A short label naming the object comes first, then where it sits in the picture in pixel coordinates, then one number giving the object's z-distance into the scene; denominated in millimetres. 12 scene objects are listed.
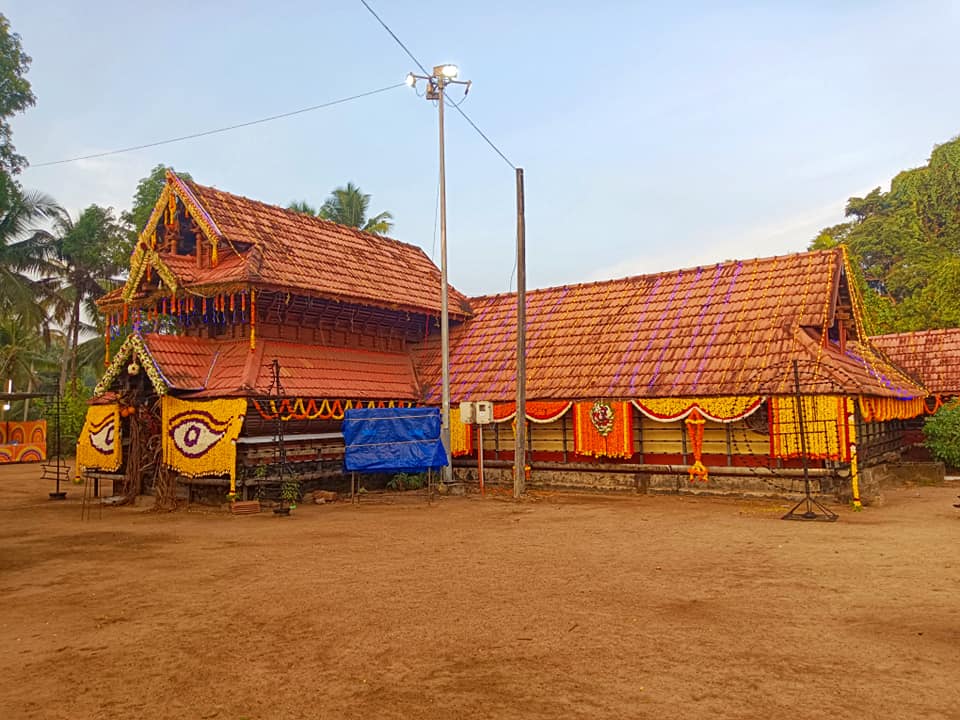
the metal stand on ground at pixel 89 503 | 15545
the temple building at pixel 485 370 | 15992
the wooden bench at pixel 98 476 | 18594
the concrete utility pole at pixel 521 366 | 17078
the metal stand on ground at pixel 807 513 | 12664
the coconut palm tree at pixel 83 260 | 38062
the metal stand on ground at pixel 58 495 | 18859
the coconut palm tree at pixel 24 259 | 32219
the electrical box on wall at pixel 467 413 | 17703
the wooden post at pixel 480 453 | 18061
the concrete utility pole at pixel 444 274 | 18547
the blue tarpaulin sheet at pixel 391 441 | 17047
